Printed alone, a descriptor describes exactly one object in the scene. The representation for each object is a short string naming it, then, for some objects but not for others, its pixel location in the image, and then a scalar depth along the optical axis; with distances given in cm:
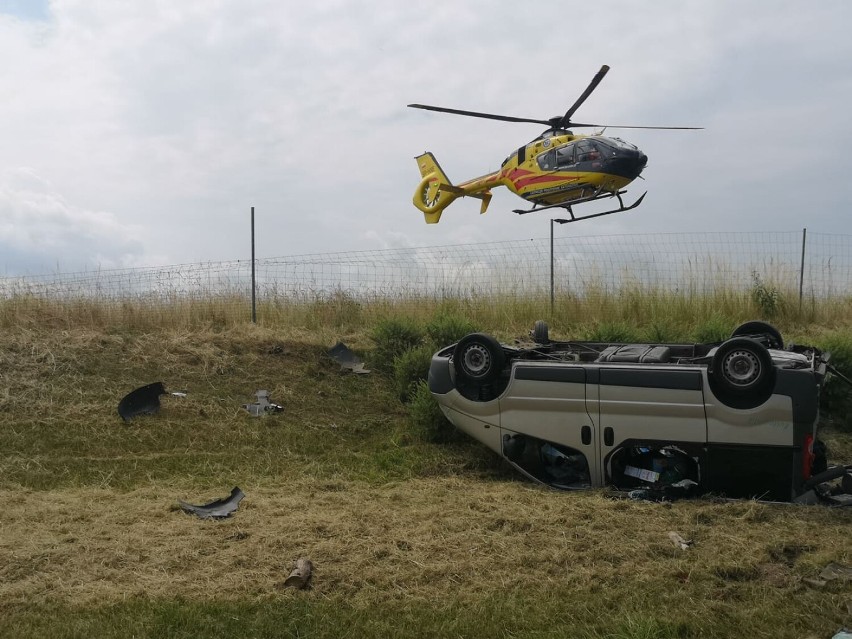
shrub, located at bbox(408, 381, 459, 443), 895
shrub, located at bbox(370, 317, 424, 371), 1197
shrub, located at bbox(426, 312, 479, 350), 1127
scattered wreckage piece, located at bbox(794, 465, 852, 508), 623
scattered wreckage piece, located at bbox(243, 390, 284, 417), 1009
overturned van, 618
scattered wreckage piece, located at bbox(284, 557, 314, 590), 486
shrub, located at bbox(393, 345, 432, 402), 1033
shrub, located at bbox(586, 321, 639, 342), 1029
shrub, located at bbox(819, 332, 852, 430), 980
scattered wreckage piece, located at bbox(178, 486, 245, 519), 656
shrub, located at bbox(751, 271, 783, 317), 1496
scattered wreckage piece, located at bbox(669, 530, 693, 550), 522
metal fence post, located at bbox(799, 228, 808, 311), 1537
